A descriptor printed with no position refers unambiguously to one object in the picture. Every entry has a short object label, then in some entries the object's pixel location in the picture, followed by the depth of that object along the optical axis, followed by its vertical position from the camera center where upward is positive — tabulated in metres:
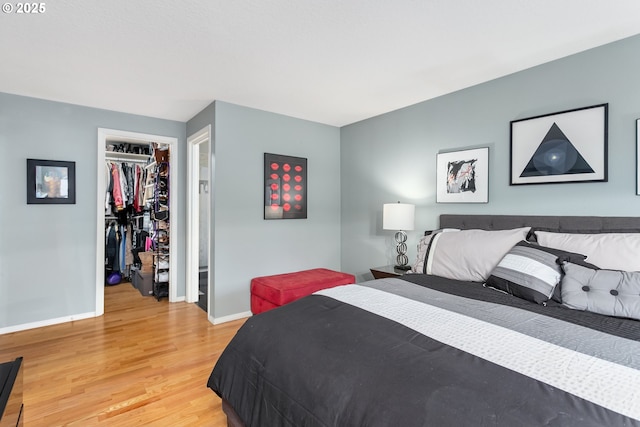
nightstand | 3.08 -0.62
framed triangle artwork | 2.21 +0.49
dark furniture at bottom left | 1.02 -0.64
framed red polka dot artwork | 3.75 +0.29
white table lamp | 3.20 -0.07
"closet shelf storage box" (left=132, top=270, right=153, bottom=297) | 4.45 -1.06
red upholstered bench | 3.06 -0.78
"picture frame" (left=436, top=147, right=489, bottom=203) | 2.86 +0.34
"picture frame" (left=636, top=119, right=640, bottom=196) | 2.05 +0.36
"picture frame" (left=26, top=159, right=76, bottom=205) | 3.23 +0.29
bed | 0.91 -0.52
